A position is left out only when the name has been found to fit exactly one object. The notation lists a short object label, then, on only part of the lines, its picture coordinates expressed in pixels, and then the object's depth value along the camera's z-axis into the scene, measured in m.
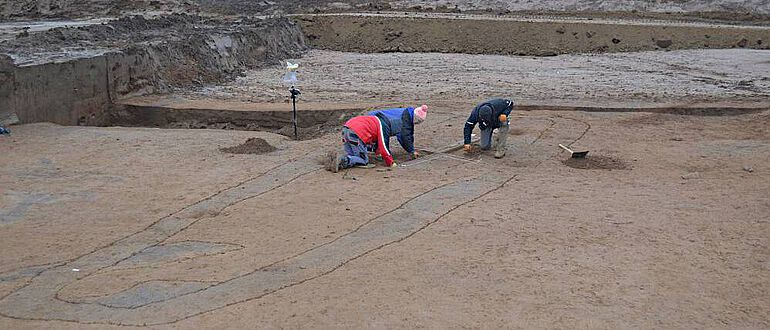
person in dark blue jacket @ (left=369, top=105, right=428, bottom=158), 9.86
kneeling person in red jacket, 9.68
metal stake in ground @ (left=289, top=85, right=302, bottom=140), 11.68
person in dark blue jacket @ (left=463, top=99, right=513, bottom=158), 10.22
